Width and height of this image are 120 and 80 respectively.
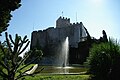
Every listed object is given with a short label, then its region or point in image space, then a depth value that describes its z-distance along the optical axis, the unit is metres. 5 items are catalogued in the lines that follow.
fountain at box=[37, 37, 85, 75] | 22.59
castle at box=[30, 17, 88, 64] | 28.86
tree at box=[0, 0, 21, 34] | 6.28
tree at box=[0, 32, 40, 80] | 1.99
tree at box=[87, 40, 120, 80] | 4.81
